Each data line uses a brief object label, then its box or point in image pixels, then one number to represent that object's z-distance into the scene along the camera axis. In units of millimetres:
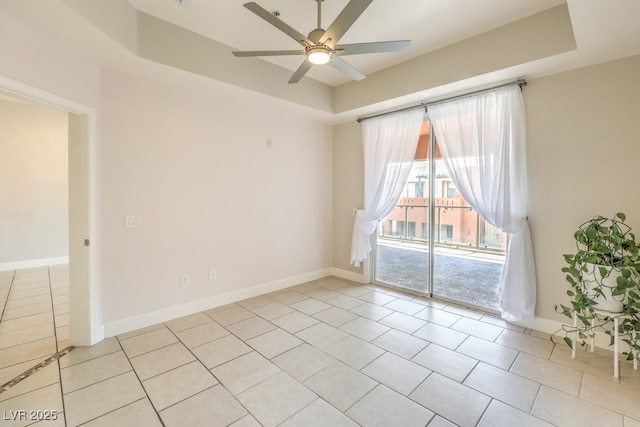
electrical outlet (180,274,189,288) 3311
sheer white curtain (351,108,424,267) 3877
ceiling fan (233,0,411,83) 1794
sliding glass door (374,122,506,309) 3573
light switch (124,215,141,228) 2911
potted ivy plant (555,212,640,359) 2215
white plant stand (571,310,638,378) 2189
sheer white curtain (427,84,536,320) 2965
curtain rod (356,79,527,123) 2945
